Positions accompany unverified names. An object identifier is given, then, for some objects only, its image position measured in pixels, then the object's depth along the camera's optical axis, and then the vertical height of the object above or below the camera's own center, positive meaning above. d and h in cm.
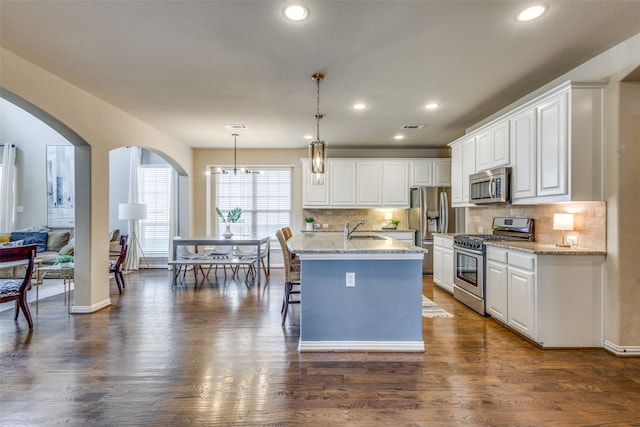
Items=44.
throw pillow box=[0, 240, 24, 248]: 506 -51
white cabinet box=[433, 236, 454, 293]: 473 -77
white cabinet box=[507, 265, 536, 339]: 294 -85
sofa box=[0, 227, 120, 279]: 596 -52
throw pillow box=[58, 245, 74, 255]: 594 -69
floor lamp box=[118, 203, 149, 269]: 607 +5
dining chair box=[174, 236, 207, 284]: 556 -75
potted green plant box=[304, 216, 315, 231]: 684 -19
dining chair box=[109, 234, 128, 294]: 481 -77
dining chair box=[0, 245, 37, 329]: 324 -75
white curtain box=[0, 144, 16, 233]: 655 +46
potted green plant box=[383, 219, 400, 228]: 664 -20
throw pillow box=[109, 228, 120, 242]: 634 -44
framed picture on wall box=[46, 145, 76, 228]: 677 +59
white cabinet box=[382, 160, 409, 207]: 651 +61
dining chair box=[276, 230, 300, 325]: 350 -65
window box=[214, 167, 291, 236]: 720 +33
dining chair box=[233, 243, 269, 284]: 555 -76
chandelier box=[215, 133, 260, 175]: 596 +138
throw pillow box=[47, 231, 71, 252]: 629 -53
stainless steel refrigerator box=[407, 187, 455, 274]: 590 -5
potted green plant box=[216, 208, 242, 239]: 619 -3
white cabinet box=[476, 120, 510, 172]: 377 +86
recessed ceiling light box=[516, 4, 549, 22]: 215 +140
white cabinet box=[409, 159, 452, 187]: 648 +85
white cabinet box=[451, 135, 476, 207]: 461 +71
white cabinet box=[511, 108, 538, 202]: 330 +64
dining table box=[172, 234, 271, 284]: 535 -49
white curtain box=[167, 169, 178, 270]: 693 +12
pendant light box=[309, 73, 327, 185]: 321 +61
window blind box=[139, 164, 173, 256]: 715 +19
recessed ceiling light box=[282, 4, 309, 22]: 214 +140
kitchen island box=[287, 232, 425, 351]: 286 -80
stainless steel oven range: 376 -54
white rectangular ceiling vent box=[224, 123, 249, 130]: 510 +144
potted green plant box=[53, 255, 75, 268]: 412 -65
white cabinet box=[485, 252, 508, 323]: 338 -85
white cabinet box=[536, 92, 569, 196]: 290 +65
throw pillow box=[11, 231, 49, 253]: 618 -48
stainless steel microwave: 373 +35
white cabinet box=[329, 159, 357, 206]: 656 +65
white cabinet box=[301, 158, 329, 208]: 660 +43
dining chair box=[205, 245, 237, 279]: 563 -73
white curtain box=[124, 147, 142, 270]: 682 +29
